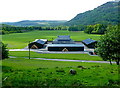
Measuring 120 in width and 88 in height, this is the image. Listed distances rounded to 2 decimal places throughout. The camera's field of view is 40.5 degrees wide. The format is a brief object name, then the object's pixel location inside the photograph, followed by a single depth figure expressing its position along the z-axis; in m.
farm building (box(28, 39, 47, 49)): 60.39
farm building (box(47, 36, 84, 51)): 54.69
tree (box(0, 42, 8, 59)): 27.84
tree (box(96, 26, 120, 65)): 23.13
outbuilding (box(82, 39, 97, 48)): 64.06
